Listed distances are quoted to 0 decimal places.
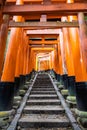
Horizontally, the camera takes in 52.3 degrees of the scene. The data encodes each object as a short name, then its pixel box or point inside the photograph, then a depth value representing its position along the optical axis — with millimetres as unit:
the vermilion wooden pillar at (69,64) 3446
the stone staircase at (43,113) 2370
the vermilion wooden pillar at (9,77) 2656
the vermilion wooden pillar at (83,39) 2419
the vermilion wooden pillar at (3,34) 2280
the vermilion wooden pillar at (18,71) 3835
